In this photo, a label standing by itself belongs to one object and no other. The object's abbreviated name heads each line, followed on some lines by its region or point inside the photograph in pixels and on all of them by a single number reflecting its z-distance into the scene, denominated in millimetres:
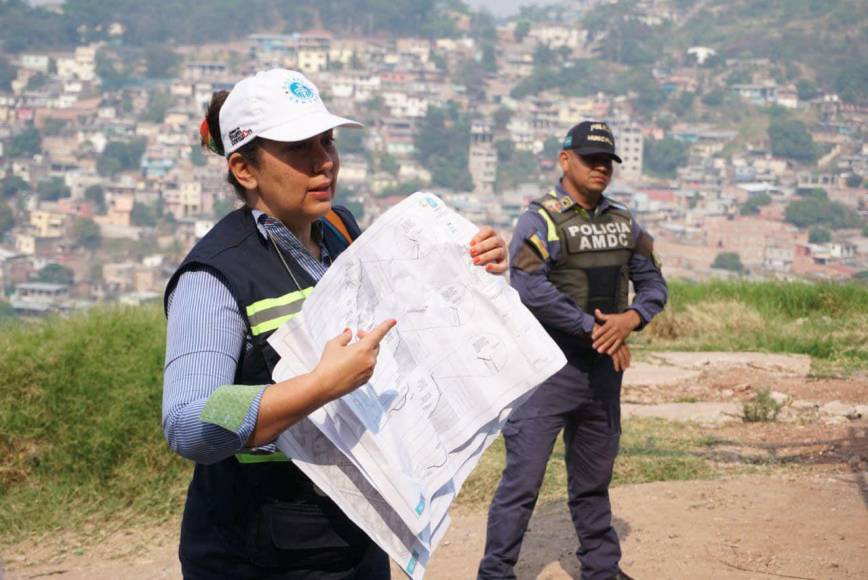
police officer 3973
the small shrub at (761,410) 6762
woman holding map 2000
